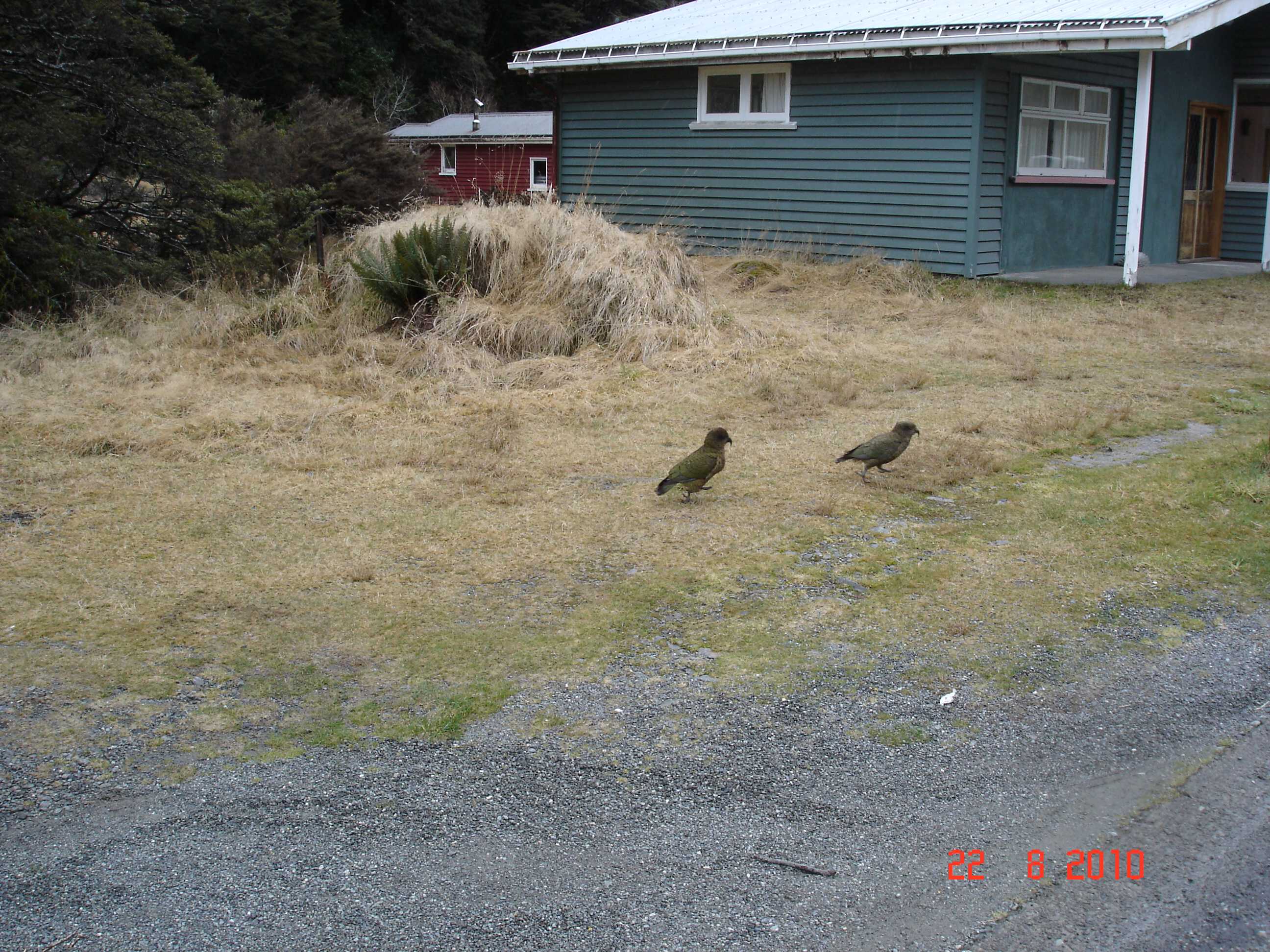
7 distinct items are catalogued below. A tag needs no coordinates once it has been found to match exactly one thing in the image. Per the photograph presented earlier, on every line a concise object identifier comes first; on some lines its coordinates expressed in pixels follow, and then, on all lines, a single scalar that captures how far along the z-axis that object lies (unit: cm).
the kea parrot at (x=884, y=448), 575
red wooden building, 2808
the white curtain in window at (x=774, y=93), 1478
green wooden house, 1279
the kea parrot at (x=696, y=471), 542
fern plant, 937
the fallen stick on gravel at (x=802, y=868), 273
